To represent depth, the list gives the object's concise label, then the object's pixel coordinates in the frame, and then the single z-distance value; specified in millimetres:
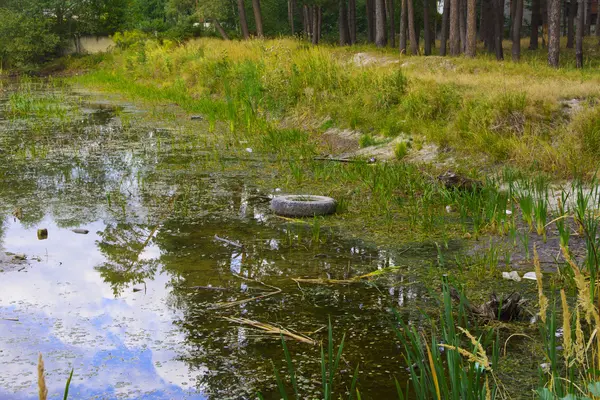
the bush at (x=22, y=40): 46219
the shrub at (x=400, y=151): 10547
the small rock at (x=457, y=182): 8039
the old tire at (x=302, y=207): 7594
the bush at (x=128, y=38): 42419
